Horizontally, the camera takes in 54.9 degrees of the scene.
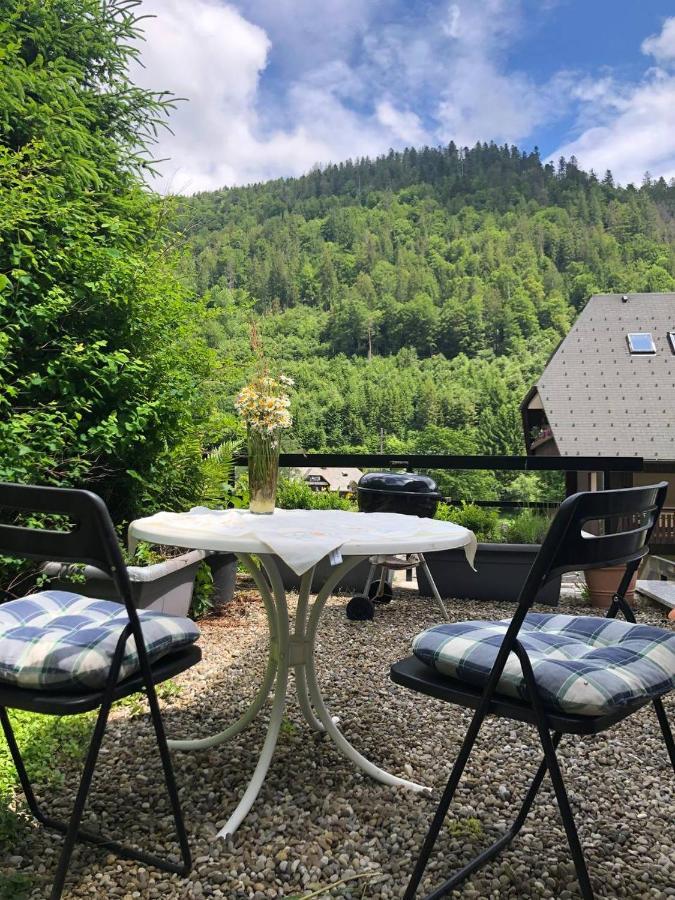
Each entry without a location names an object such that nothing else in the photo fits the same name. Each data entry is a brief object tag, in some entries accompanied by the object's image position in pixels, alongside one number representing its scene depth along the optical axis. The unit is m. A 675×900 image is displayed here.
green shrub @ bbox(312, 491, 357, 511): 4.74
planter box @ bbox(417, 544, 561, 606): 4.11
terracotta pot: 3.98
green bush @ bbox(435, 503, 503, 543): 4.50
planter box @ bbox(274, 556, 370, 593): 4.27
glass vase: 2.17
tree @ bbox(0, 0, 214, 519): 2.99
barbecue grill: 4.01
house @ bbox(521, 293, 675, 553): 17.55
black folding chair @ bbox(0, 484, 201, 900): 1.14
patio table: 1.52
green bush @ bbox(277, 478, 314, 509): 4.80
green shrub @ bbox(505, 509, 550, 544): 4.44
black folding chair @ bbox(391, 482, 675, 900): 1.11
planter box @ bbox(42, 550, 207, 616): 2.75
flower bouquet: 2.16
